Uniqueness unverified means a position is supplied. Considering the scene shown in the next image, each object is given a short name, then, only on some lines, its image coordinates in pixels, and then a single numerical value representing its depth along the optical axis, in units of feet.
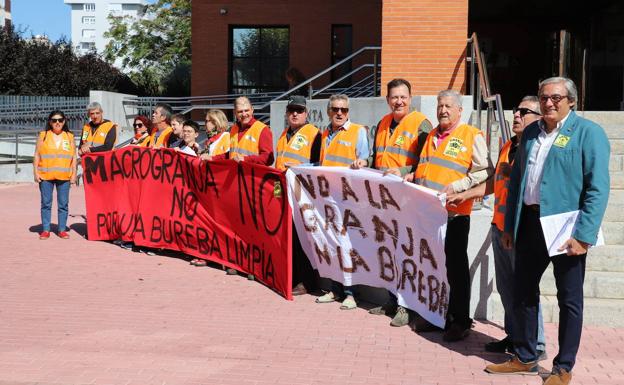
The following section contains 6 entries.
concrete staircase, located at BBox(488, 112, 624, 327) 23.38
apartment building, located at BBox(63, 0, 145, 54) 512.22
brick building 71.77
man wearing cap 27.94
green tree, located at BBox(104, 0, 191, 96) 161.48
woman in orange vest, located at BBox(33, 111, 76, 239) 39.81
